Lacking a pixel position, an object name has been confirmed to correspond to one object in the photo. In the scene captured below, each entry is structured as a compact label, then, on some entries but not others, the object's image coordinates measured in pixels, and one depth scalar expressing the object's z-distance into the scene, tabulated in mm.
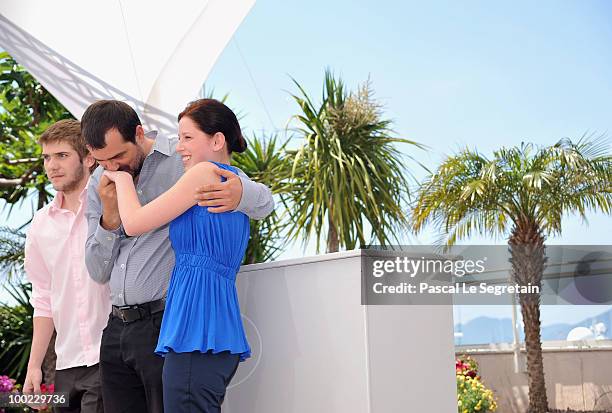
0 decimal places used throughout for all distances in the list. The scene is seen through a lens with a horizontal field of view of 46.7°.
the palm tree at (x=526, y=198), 7840
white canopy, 4523
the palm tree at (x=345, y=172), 7551
